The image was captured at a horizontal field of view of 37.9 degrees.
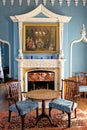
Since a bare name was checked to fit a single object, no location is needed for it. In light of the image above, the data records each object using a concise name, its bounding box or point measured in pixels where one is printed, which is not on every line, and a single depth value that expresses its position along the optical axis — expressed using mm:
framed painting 4315
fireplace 4223
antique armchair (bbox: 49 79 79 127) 3013
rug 2991
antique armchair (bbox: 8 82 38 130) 2892
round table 2998
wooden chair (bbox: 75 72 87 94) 4463
